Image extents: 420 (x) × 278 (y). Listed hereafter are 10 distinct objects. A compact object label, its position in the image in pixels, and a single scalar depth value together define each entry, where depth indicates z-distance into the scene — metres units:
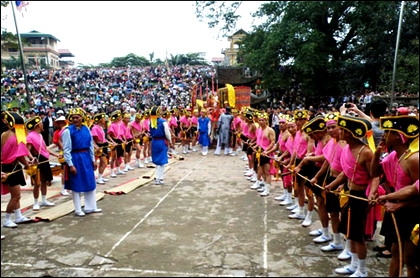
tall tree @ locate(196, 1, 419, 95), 19.39
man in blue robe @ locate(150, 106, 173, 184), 9.23
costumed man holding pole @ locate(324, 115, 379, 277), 4.03
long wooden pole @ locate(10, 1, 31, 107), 11.19
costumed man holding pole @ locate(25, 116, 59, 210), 6.96
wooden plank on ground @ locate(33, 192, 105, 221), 6.25
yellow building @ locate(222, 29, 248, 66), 54.71
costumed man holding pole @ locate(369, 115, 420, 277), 3.25
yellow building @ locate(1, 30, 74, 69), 57.21
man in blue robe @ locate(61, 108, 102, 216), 6.50
